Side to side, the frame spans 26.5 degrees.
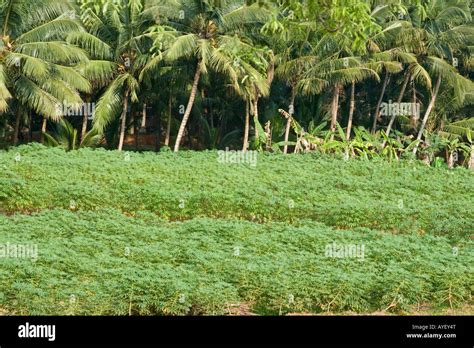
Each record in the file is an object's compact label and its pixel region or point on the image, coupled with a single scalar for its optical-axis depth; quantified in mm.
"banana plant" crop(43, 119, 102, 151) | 30383
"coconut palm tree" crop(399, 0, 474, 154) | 33125
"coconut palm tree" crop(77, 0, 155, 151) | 29750
